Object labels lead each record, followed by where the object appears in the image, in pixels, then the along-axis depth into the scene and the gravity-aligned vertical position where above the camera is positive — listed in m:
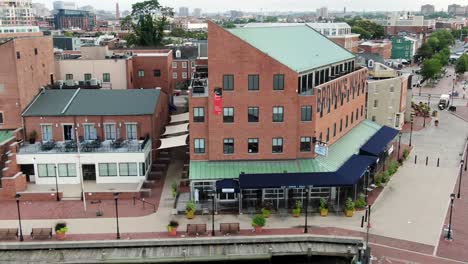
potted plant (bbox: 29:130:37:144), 52.09 -11.61
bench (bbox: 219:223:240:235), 38.28 -15.68
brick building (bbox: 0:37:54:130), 51.34 -5.77
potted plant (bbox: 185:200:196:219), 40.59 -15.16
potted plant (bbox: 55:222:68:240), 37.19 -15.42
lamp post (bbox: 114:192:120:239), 37.48 -15.72
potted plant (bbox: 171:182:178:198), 44.84 -14.94
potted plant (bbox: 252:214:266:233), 38.16 -15.26
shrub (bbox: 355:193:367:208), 42.75 -15.41
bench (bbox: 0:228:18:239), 37.47 -15.75
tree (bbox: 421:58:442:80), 123.56 -10.99
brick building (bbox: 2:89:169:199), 48.34 -11.97
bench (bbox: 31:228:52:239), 37.41 -15.71
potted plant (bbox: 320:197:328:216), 41.34 -15.31
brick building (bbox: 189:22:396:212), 43.03 -9.83
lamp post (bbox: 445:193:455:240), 37.59 -15.89
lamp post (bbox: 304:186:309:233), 38.66 -15.84
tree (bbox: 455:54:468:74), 136.12 -11.22
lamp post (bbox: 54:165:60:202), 45.12 -15.00
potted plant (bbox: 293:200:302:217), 41.06 -15.29
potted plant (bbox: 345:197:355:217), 41.28 -15.28
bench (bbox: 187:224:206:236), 38.12 -15.70
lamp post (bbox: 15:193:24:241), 37.48 -15.75
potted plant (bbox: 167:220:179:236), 37.75 -15.50
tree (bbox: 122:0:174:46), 117.19 +0.83
